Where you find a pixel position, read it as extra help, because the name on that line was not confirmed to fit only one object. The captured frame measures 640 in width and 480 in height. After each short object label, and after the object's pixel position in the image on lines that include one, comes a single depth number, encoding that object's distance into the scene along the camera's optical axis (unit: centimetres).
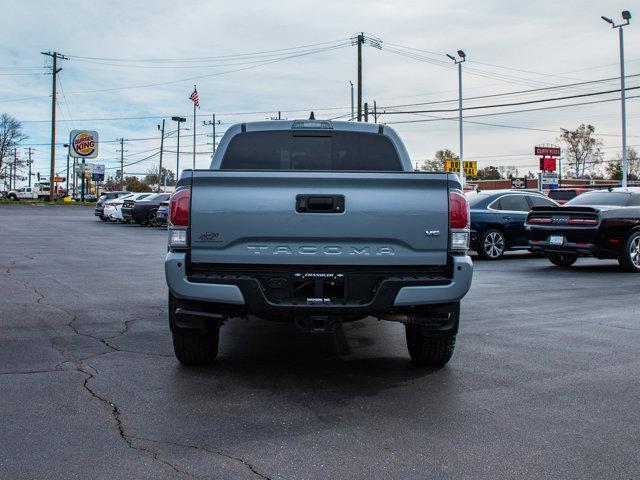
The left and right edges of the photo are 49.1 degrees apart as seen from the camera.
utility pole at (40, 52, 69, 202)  6744
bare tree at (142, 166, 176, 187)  16238
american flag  5469
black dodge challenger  1304
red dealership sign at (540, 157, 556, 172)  4954
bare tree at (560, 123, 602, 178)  9856
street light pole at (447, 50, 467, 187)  4031
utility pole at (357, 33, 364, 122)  4200
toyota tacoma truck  492
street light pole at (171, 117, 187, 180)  8361
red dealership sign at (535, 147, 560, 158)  5228
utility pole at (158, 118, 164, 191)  9571
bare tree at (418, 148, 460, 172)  13060
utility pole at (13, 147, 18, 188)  10613
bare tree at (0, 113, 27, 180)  10150
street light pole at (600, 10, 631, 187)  3291
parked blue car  1606
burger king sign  8712
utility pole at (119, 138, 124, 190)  14209
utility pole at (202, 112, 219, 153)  9500
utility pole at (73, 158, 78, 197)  9766
